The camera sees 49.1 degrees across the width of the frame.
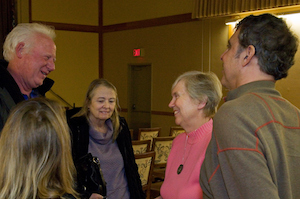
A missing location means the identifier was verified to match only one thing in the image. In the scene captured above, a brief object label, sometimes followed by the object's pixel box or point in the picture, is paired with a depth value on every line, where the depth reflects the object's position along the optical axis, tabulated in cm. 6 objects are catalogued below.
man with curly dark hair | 116
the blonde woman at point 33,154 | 128
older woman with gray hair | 214
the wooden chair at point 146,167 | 383
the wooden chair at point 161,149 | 501
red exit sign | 1034
